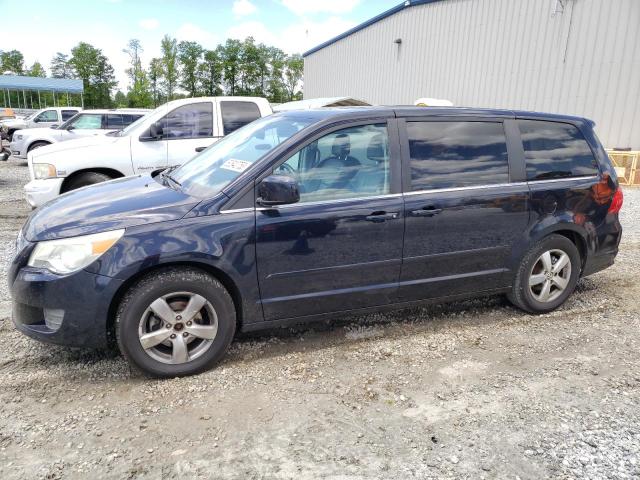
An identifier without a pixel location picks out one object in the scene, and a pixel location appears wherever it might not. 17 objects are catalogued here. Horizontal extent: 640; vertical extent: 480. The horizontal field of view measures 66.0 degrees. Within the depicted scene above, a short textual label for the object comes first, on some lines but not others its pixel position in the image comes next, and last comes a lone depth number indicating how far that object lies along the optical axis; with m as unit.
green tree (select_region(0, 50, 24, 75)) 82.50
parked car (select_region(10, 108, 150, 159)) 13.33
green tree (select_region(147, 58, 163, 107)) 63.94
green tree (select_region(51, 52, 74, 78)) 80.12
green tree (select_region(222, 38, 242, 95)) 79.62
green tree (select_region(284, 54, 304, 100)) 85.81
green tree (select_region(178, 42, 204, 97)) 75.81
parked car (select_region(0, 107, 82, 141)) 18.41
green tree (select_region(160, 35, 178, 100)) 63.22
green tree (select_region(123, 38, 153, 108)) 58.00
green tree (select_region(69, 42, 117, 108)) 74.06
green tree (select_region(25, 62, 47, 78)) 81.50
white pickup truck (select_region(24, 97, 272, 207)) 6.55
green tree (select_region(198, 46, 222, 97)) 78.25
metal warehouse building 12.91
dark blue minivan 3.00
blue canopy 46.88
